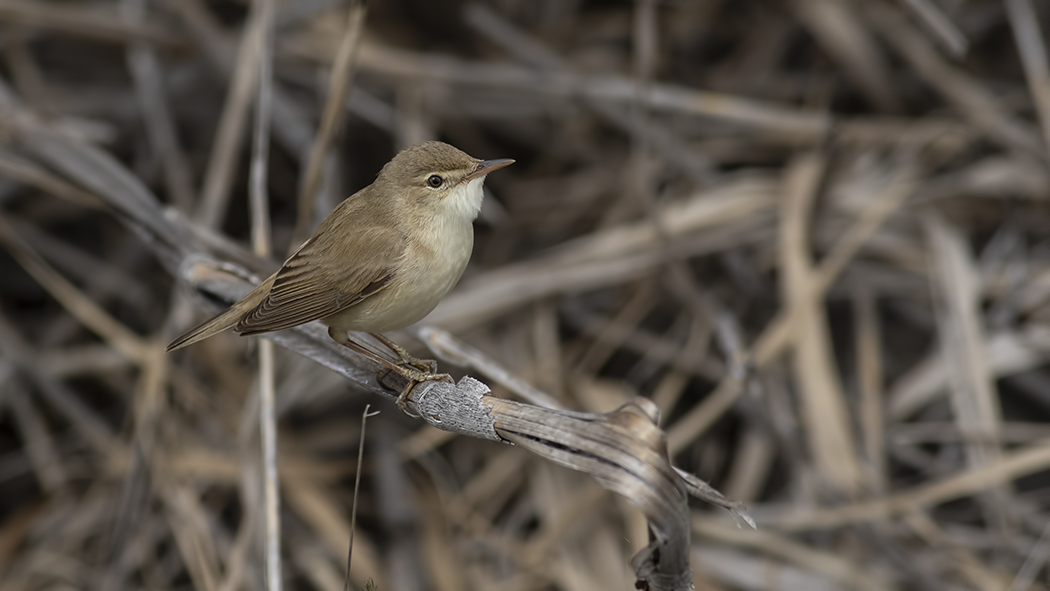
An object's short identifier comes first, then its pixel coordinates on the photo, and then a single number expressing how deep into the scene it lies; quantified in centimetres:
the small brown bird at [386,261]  465
